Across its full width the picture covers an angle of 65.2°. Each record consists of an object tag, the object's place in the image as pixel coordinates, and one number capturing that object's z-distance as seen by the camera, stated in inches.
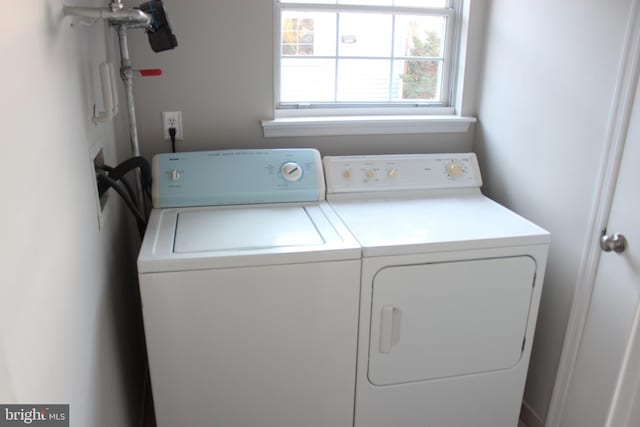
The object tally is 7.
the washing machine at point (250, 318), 57.1
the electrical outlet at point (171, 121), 79.6
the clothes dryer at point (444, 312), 62.2
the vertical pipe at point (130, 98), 68.0
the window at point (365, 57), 85.1
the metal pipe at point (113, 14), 48.5
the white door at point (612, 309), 57.8
